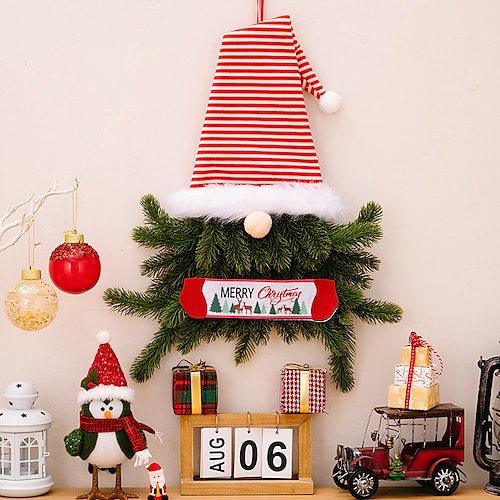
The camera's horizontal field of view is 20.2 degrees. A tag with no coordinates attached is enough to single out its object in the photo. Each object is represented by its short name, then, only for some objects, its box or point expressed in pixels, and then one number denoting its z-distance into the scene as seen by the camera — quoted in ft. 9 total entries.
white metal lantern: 5.40
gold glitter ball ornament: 5.34
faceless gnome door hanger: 5.57
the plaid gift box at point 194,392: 5.52
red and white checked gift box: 5.57
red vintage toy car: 5.42
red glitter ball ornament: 5.35
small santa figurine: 5.27
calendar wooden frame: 5.49
